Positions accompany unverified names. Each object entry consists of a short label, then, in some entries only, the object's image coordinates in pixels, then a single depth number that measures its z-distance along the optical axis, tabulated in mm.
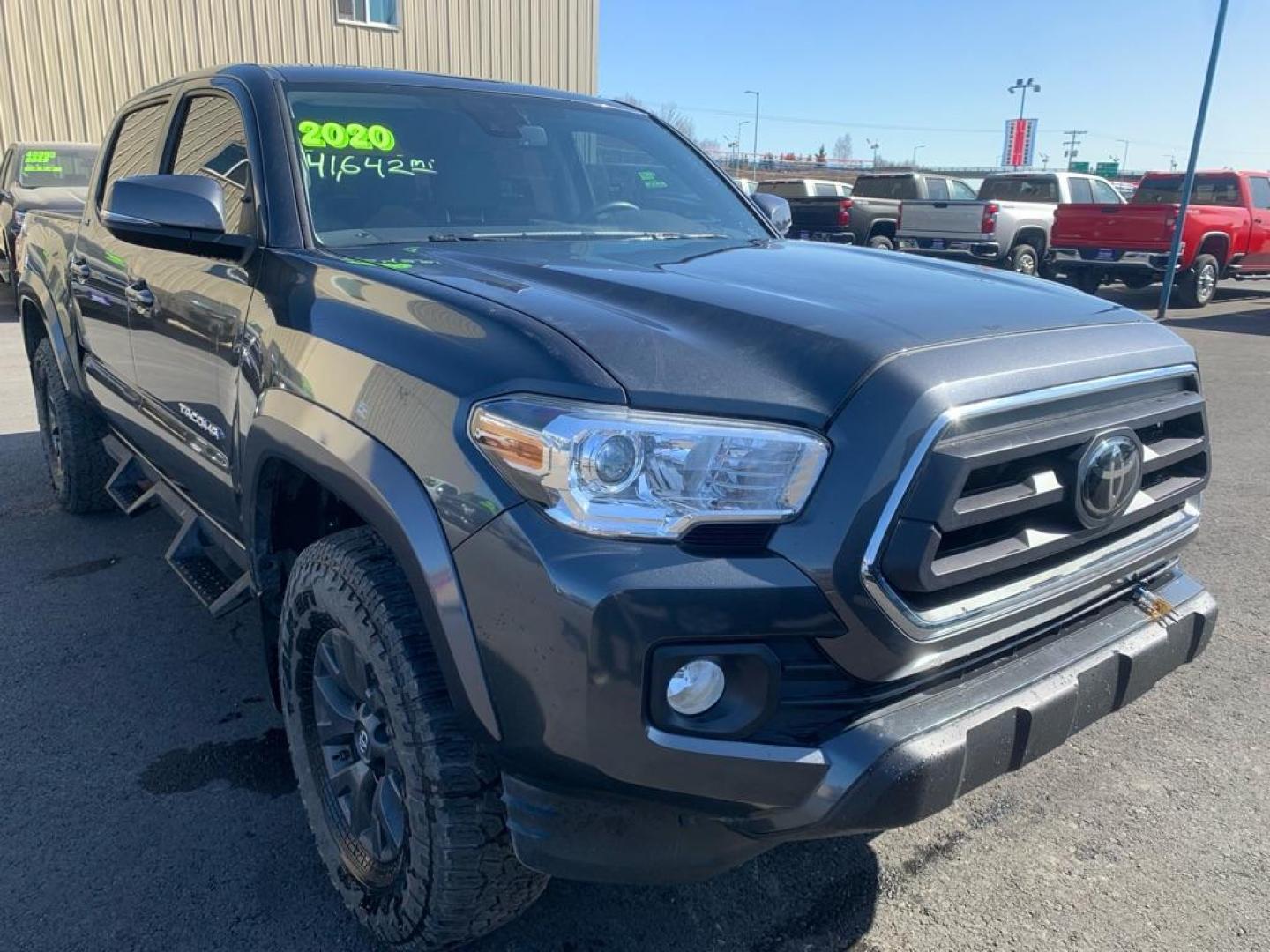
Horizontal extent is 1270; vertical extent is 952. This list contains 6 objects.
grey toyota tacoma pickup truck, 1726
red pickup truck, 14641
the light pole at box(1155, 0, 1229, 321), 12492
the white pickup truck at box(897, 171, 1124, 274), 16322
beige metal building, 15344
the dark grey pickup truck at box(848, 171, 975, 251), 18625
